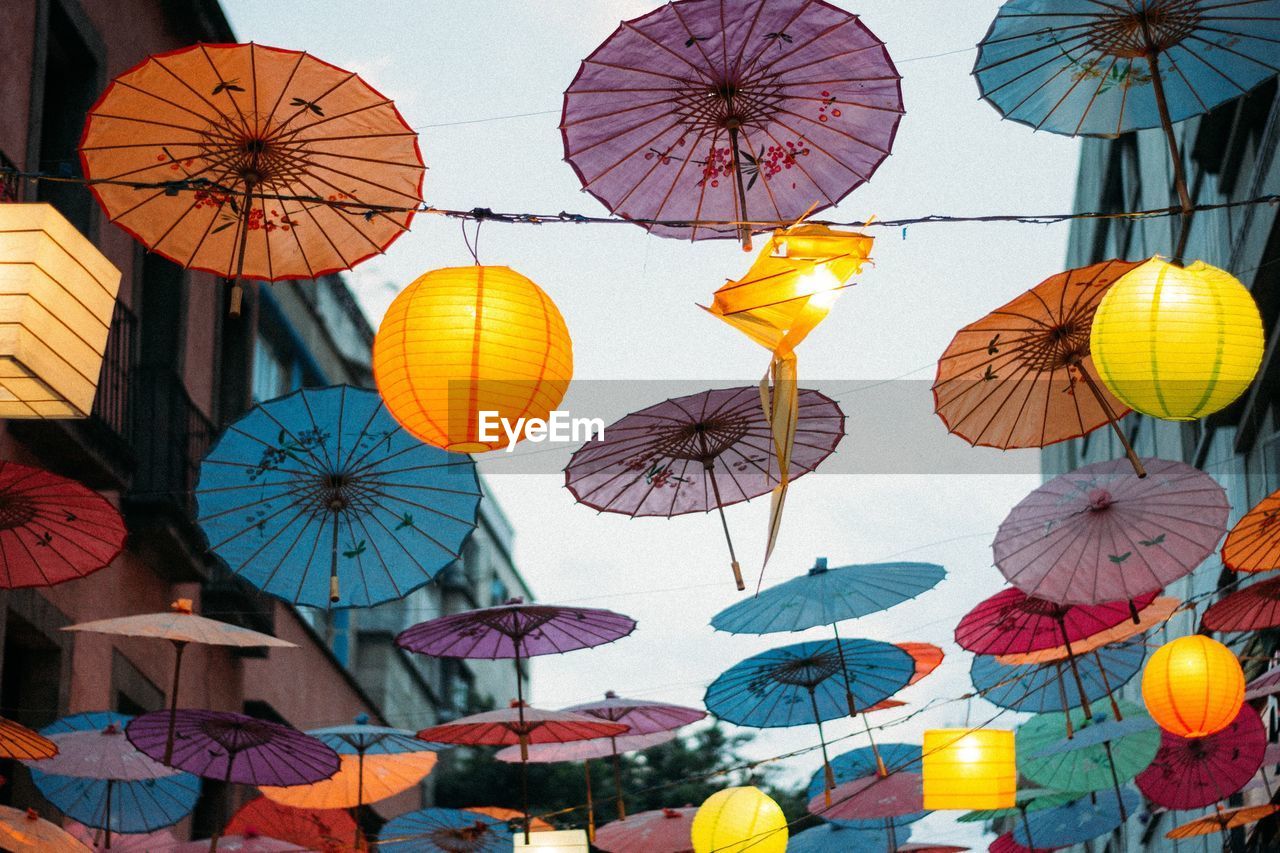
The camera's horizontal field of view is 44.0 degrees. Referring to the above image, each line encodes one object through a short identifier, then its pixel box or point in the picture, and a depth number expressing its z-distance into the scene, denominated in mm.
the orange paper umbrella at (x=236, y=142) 7191
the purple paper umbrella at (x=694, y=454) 9031
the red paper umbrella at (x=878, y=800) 10383
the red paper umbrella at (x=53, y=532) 8227
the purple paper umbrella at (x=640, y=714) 11383
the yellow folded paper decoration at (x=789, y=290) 6719
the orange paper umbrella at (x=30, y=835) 8312
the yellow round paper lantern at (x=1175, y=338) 6586
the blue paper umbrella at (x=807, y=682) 10859
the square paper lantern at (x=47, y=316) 5227
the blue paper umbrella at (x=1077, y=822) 11609
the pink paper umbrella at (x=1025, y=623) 10352
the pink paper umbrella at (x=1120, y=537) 9125
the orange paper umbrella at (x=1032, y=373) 8328
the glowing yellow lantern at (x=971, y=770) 9672
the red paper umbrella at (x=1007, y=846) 12035
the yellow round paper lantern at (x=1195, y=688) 8930
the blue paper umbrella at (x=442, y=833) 11719
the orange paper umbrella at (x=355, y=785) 11812
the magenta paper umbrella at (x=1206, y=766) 10172
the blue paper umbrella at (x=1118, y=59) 7402
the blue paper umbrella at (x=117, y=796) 10148
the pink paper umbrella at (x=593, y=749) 11922
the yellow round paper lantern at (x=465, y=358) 6797
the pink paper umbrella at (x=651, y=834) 11258
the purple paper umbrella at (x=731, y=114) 7055
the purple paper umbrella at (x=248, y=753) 9633
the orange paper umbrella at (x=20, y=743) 8031
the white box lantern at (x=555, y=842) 9141
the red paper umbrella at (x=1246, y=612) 9219
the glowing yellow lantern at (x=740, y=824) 9875
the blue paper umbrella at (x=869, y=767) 12250
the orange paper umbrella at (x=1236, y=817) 9797
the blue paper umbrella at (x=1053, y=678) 11609
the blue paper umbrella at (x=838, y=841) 12047
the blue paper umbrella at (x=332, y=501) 9109
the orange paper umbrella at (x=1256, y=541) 8344
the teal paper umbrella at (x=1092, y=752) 10055
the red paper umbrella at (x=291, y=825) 11758
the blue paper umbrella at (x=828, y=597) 10047
